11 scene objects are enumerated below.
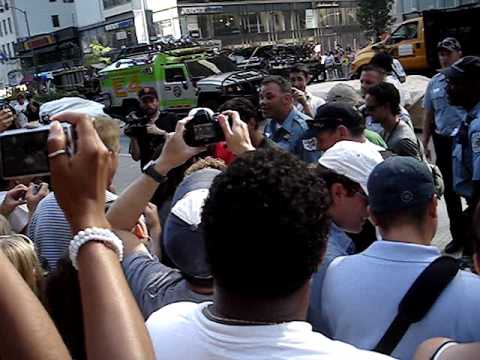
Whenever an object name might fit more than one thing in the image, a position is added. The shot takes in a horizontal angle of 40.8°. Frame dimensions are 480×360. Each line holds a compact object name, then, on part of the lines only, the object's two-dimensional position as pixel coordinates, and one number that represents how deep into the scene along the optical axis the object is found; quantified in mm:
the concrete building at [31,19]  70812
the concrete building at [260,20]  47062
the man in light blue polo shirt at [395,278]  1827
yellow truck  14367
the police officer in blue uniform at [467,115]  4652
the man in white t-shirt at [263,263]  1314
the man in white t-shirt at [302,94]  6176
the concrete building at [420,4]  25934
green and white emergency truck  16328
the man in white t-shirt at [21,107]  15099
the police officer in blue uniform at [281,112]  5117
